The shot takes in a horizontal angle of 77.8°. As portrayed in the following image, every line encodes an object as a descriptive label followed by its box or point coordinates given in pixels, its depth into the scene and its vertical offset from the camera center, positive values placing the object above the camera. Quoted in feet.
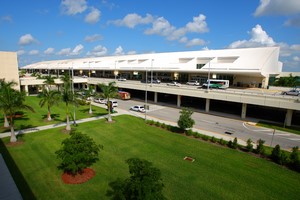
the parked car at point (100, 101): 161.03 -25.06
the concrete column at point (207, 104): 133.36 -21.24
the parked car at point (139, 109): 132.46 -25.50
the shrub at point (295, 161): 58.29 -26.28
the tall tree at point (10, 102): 67.36 -11.74
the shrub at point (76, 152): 46.75 -20.56
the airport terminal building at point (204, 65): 155.94 +9.47
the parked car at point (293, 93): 120.67 -10.32
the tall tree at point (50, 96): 90.39 -12.66
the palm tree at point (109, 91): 103.30 -10.58
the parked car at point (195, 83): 177.94 -8.37
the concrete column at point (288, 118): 103.20 -22.94
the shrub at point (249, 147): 69.97 -26.54
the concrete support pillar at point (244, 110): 117.23 -21.63
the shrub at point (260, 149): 67.67 -26.32
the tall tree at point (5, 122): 88.72 -25.03
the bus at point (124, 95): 179.22 -21.67
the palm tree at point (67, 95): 85.57 -11.15
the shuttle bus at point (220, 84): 152.76 -7.72
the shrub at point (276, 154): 62.73 -26.47
